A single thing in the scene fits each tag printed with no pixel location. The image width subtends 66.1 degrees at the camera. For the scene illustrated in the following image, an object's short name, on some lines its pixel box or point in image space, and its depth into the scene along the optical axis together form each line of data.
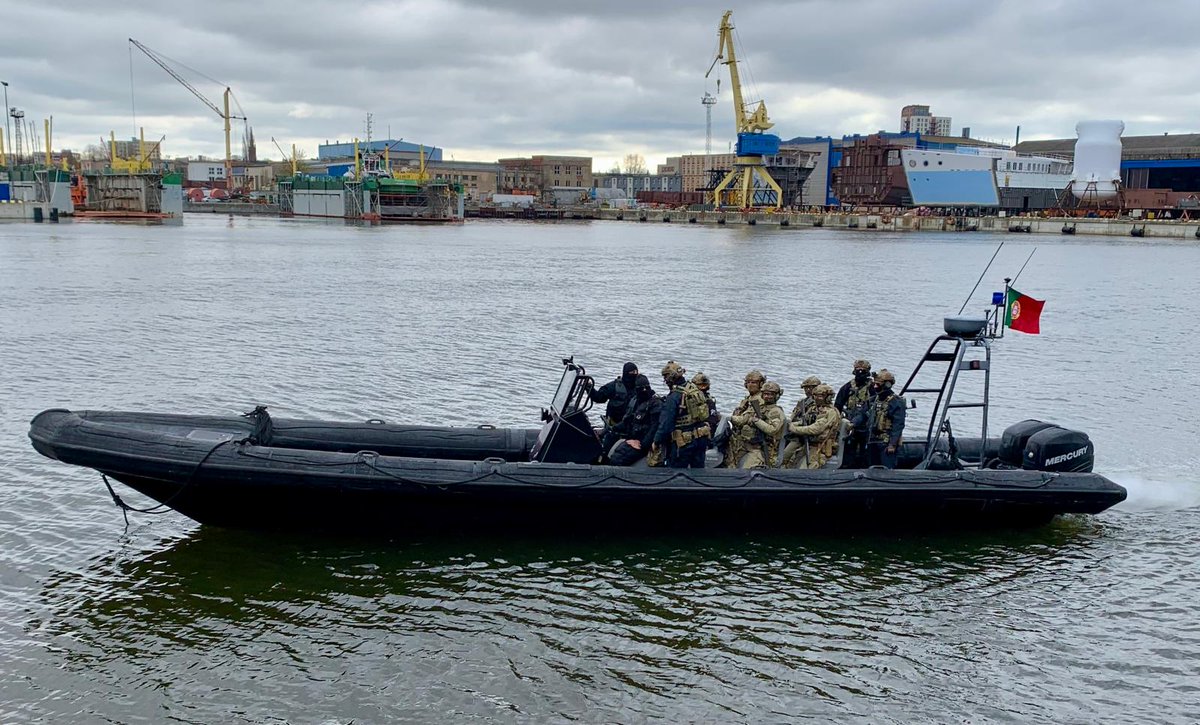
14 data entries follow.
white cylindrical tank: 107.88
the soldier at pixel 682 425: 9.80
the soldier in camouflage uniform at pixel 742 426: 10.13
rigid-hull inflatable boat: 9.08
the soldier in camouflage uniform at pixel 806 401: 10.29
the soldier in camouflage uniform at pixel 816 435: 10.11
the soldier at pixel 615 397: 10.05
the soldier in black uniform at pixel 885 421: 10.30
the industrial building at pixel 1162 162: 109.75
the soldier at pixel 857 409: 10.47
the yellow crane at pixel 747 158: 116.62
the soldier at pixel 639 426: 10.05
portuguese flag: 9.84
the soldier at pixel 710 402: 10.00
